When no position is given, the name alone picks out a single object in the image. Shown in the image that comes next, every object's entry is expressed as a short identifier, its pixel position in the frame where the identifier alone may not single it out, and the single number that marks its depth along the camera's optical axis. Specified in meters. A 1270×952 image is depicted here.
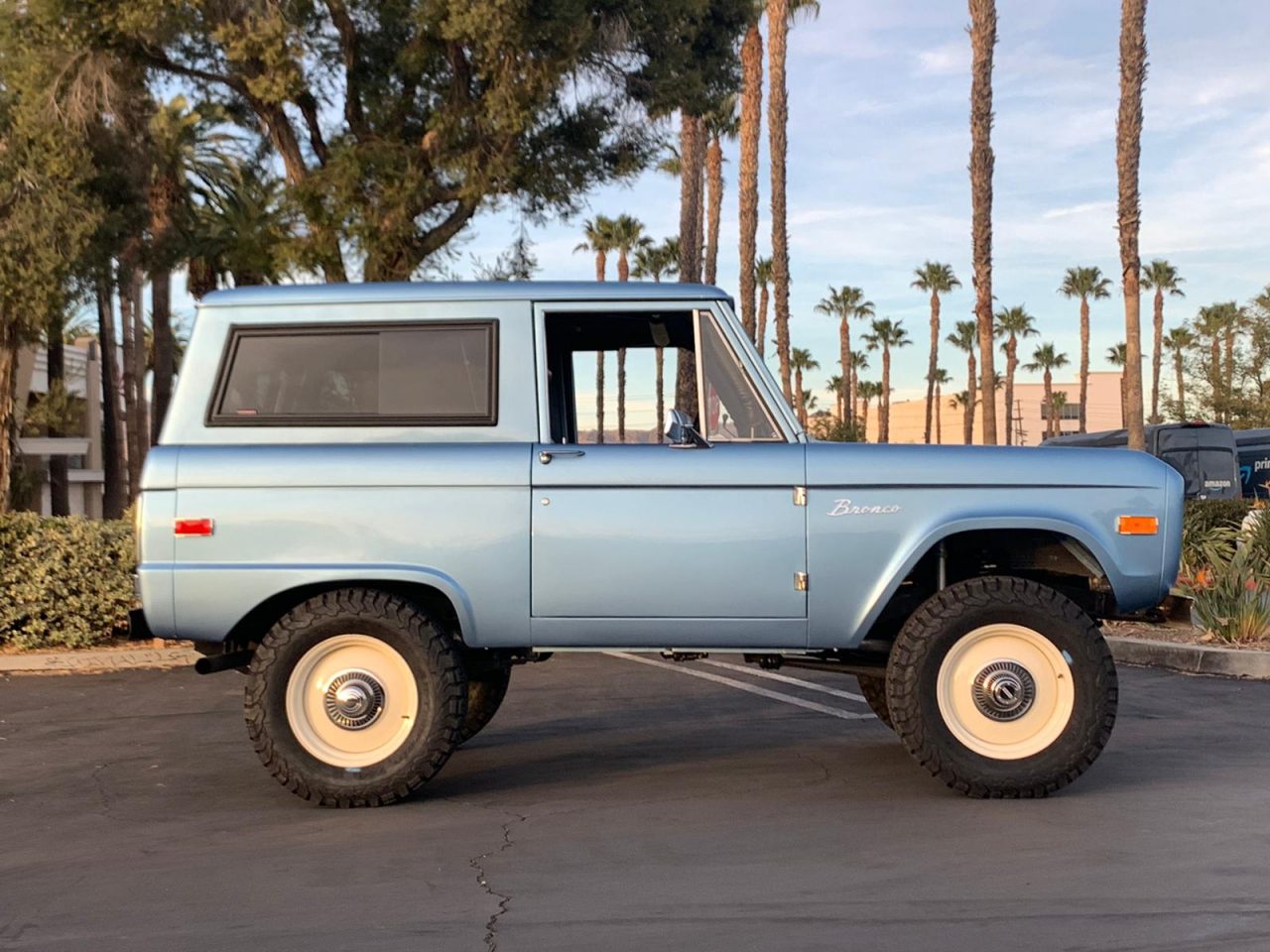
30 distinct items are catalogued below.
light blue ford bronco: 6.61
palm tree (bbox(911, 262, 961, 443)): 84.69
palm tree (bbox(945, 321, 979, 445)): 93.75
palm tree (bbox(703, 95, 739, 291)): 43.31
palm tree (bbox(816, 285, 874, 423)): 91.75
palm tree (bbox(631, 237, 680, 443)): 62.56
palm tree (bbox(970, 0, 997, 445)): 30.02
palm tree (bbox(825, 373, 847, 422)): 113.82
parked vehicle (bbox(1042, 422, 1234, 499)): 37.75
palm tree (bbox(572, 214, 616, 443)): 61.19
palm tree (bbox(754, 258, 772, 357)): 62.69
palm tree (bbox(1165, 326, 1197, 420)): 93.57
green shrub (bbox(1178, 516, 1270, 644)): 12.27
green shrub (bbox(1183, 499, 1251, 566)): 17.19
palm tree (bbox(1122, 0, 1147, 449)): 25.89
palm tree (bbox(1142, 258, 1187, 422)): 82.69
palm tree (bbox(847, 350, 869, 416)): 109.19
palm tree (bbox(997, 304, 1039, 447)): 97.31
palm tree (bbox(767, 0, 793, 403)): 34.31
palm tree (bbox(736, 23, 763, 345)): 34.78
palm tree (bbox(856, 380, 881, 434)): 121.00
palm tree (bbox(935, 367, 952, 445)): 113.22
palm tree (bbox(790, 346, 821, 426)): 103.75
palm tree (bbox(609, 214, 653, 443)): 61.06
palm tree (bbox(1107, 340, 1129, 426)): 110.06
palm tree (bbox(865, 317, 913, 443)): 100.69
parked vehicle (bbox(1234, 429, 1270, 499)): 41.38
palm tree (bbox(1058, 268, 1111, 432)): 84.25
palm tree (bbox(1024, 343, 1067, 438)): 103.56
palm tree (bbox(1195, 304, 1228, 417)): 51.53
